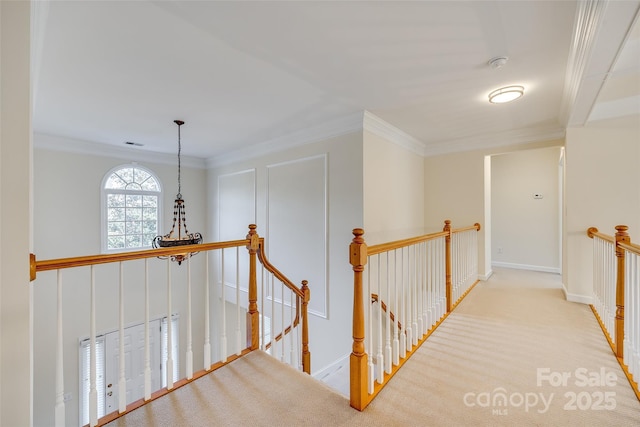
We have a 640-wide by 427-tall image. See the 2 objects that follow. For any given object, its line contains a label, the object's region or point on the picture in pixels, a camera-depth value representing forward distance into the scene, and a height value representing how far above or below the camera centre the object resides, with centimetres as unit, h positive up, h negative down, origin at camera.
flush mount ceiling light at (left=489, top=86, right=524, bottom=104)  265 +121
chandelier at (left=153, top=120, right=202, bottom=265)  305 -31
